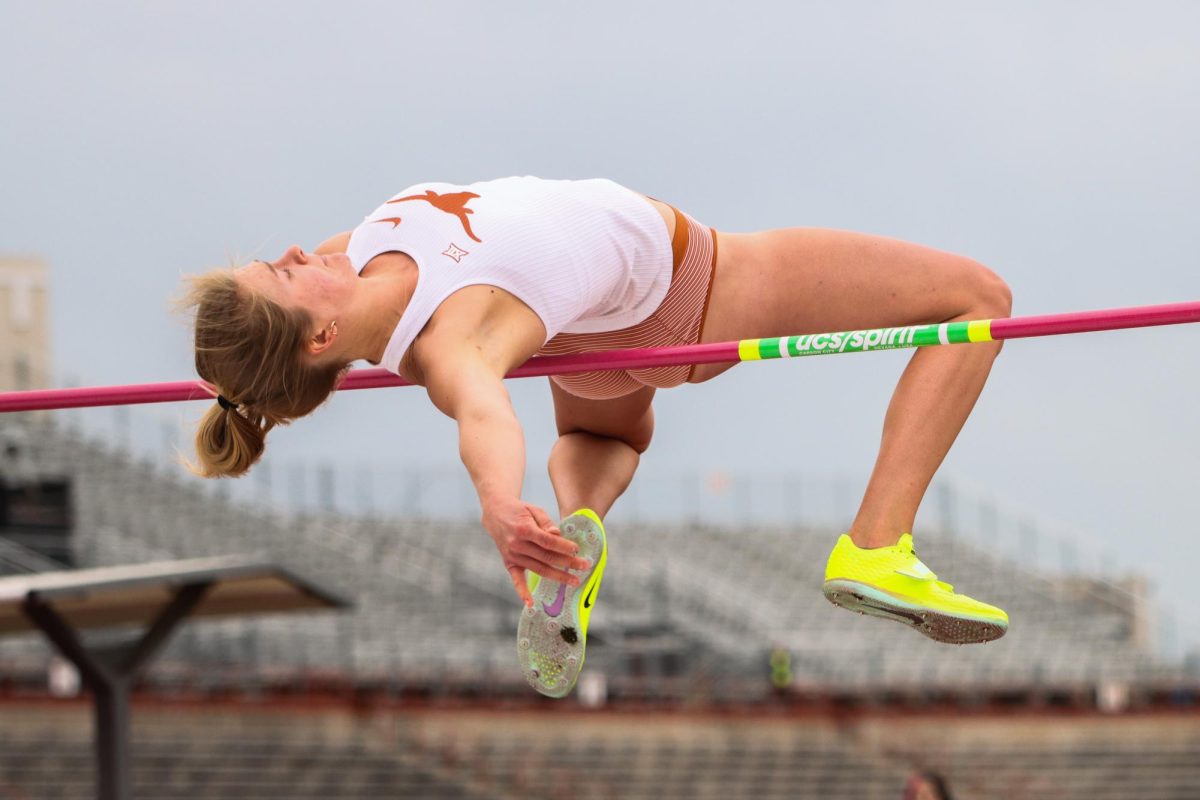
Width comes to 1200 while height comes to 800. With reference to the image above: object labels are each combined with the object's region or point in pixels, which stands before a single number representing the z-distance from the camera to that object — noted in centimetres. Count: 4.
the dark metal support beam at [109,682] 1864
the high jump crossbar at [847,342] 758
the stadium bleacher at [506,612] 3422
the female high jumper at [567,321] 725
